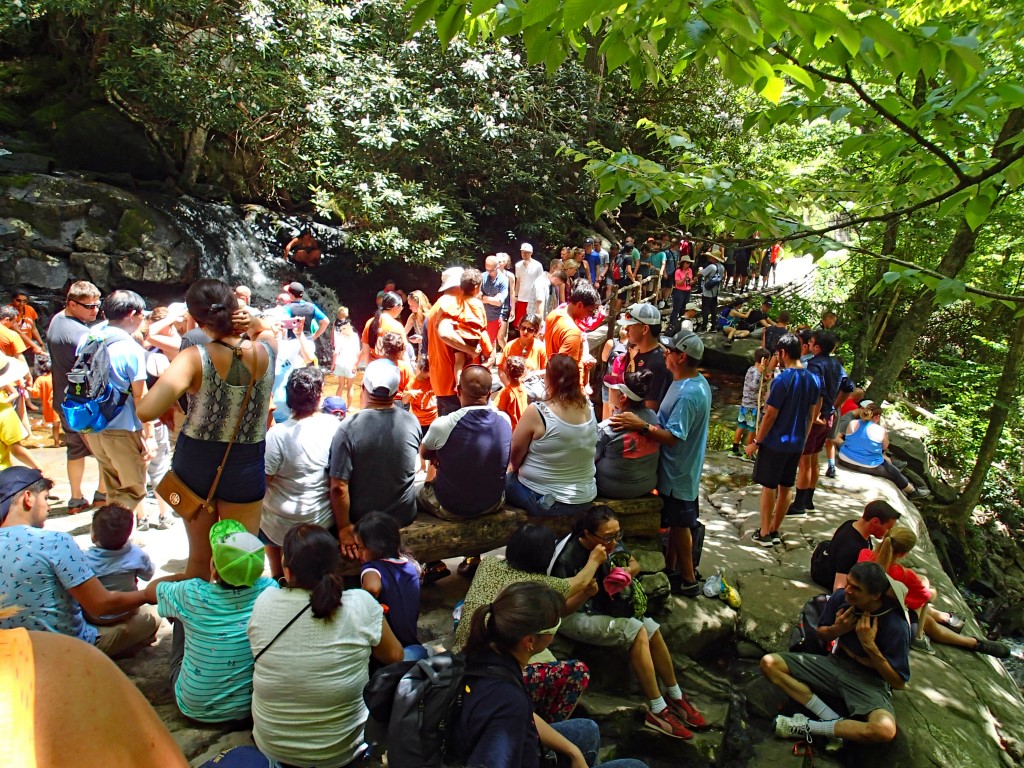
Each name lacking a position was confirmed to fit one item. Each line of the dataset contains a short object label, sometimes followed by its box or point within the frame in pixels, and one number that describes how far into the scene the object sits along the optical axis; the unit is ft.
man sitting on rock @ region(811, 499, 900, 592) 15.98
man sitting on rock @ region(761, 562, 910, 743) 13.25
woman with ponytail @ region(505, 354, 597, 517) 14.37
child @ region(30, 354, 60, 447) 25.25
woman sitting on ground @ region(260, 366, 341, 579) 12.89
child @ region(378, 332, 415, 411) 16.79
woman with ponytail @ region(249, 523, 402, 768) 9.12
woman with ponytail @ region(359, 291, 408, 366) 21.48
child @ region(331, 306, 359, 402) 27.71
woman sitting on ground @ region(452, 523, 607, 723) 10.89
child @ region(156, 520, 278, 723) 9.95
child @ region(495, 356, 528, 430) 18.13
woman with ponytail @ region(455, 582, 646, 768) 7.79
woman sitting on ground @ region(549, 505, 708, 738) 12.41
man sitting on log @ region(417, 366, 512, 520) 13.75
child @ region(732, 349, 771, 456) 27.99
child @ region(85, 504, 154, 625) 11.66
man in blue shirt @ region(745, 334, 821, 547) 19.02
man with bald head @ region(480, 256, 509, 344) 30.27
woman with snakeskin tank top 10.59
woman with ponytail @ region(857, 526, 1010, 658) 15.44
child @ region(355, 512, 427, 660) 10.94
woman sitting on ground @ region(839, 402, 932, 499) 26.73
